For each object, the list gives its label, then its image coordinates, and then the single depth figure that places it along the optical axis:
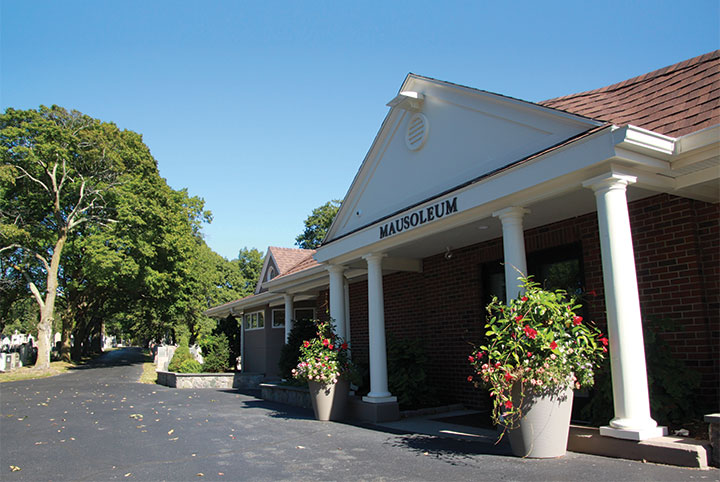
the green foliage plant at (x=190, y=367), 19.20
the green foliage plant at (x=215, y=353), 19.89
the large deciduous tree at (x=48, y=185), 26.31
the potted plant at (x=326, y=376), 9.09
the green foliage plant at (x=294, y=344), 13.04
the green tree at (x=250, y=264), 61.38
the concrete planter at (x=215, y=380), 17.81
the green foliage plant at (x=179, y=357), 19.94
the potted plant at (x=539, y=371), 5.20
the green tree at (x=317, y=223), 49.28
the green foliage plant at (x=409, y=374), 9.50
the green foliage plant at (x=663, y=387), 5.52
